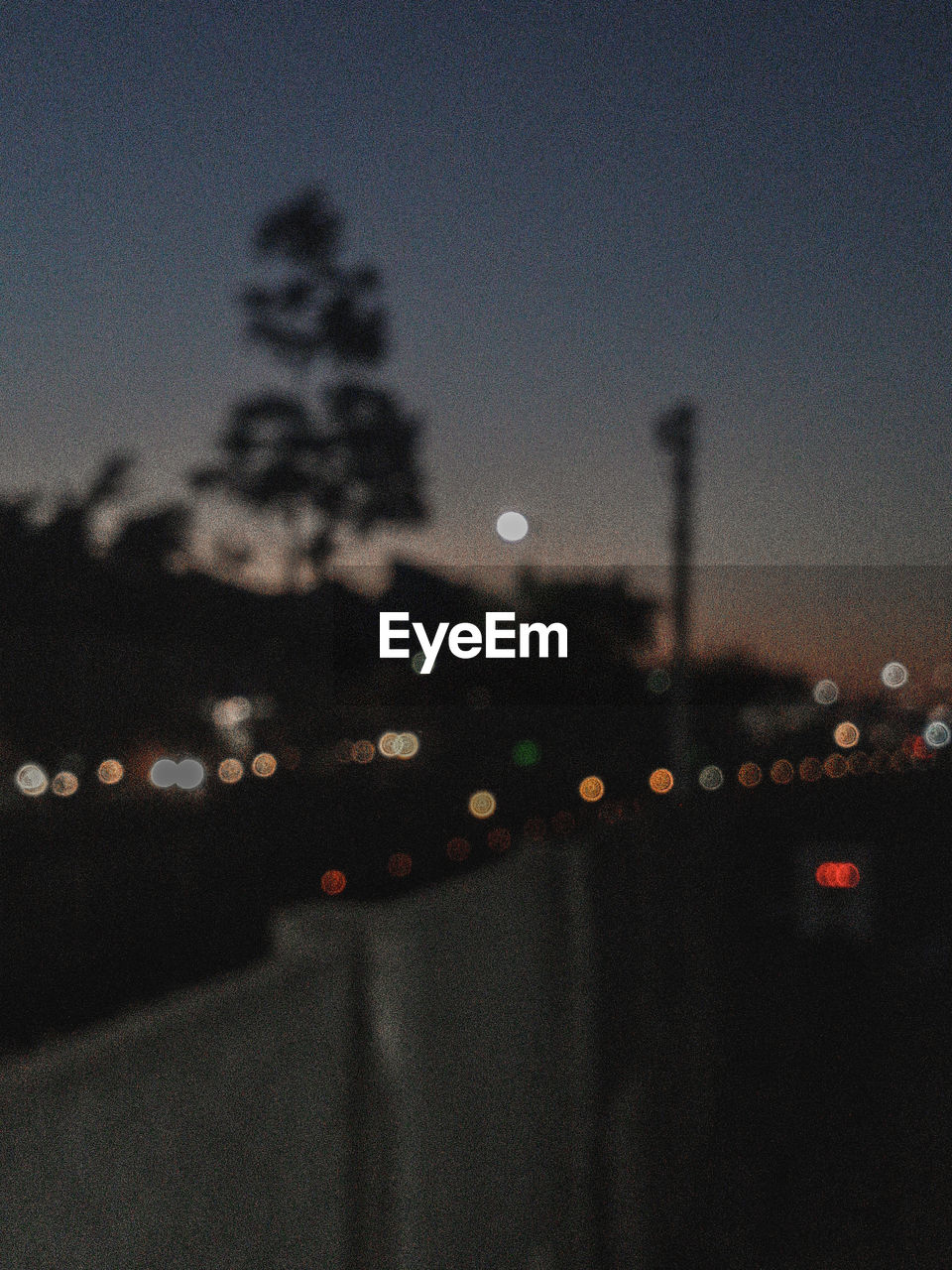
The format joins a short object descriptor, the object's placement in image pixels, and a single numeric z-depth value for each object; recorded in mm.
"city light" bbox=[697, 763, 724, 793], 54700
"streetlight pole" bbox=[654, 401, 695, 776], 19922
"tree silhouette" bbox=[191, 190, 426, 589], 39438
